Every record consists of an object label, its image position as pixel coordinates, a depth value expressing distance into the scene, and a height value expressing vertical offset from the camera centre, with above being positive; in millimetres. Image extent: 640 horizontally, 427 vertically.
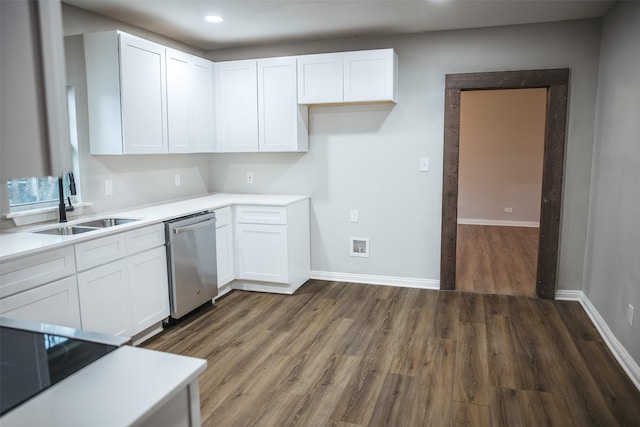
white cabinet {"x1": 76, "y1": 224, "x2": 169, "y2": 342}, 2773 -828
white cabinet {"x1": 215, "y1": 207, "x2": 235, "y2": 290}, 4082 -792
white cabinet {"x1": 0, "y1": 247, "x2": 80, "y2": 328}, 2262 -666
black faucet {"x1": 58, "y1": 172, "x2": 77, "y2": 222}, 3088 -280
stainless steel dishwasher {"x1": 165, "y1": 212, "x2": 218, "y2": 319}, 3461 -799
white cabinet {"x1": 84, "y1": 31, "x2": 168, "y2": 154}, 3352 +493
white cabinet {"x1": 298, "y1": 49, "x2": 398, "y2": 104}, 4070 +715
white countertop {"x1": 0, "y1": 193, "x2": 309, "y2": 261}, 2430 -426
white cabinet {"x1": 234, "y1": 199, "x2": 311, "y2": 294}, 4207 -812
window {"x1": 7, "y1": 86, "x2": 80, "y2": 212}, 3049 -210
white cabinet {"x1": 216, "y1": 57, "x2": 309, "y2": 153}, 4344 +473
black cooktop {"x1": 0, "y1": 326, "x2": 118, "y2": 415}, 928 -453
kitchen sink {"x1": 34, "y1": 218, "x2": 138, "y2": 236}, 3099 -468
